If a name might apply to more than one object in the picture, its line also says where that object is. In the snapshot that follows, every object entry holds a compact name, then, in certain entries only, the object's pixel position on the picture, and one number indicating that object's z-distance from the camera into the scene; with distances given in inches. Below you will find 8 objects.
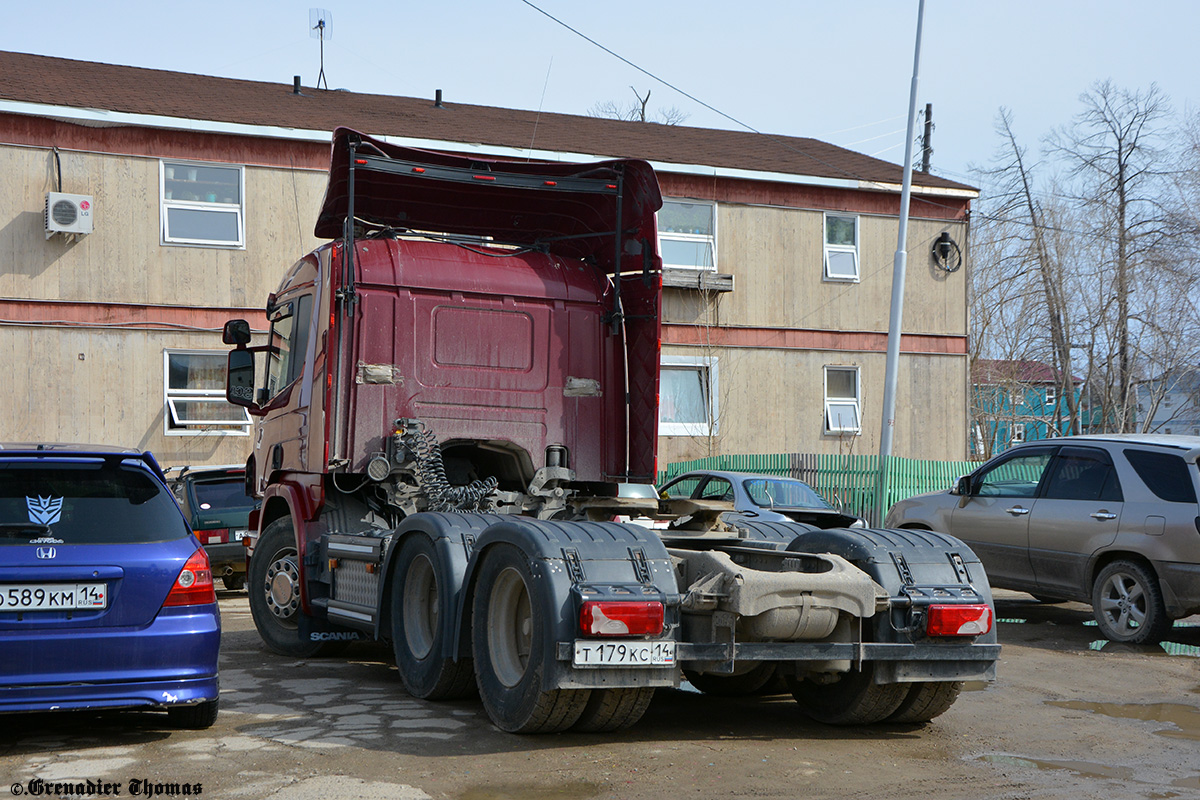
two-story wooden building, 676.7
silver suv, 396.5
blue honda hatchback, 213.0
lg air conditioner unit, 664.4
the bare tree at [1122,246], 1499.8
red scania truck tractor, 227.9
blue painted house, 1530.5
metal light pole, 747.4
